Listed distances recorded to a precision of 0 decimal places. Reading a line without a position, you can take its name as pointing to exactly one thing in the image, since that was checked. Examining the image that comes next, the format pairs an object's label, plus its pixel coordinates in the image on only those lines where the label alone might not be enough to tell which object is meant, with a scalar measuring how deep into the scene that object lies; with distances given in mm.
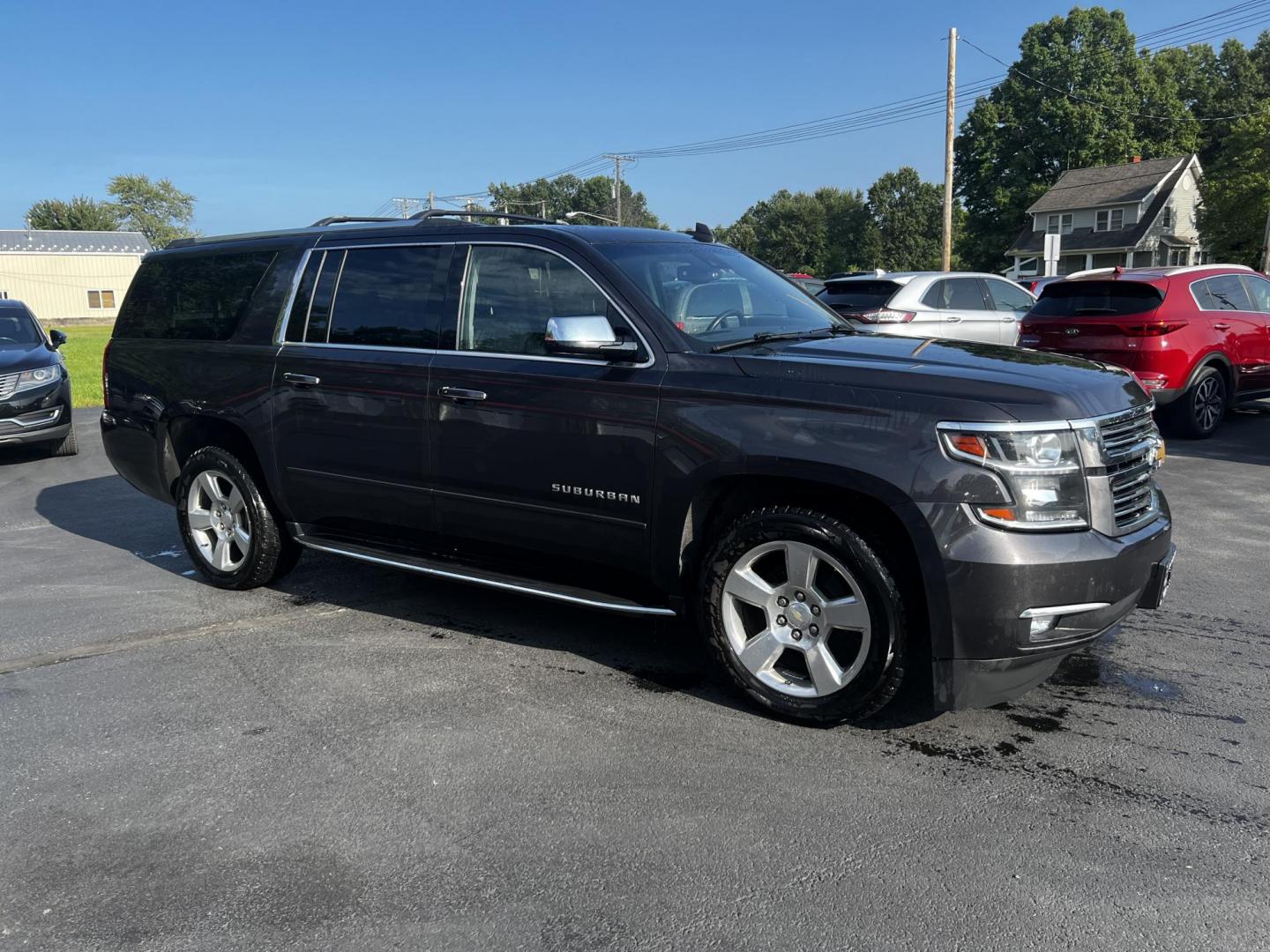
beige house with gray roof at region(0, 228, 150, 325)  63531
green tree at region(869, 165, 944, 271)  98875
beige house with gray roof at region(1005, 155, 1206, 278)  56469
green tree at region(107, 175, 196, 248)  105688
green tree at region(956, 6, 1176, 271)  60625
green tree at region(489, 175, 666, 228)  114812
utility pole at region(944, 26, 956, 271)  28281
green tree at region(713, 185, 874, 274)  106150
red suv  10109
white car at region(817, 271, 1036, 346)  11836
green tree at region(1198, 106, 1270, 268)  44625
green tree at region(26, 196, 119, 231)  100812
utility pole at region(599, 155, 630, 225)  64625
